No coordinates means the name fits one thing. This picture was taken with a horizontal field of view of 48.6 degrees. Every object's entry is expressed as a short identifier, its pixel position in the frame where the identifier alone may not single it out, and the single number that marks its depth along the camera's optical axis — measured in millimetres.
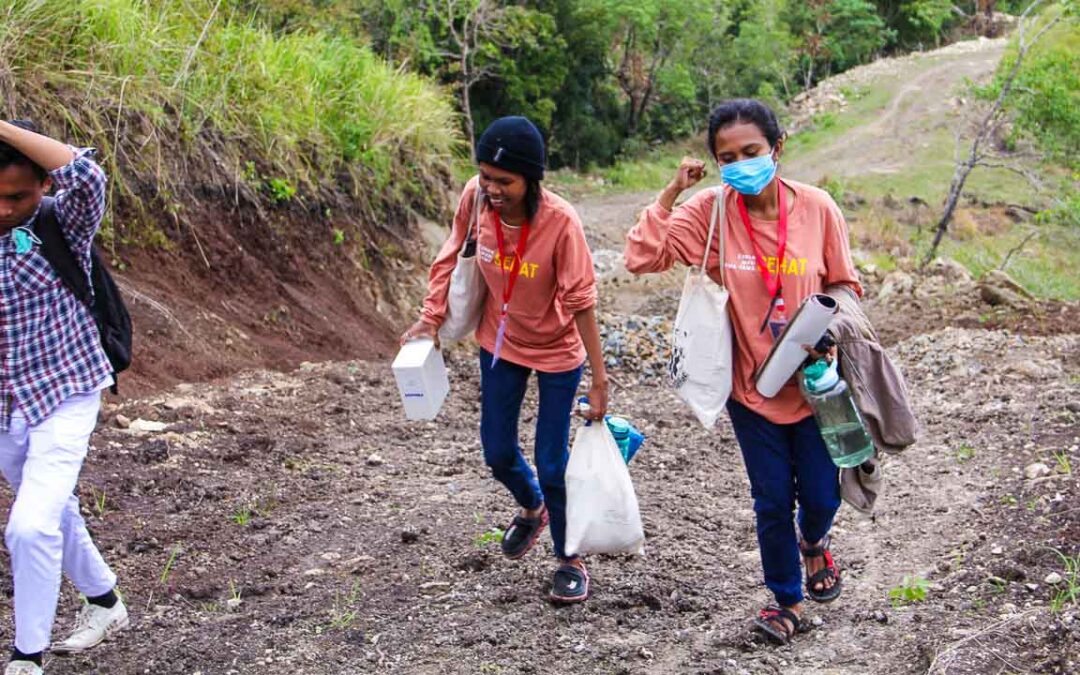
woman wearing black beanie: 4340
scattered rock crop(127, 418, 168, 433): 7000
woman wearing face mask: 4047
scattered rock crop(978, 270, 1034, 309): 13180
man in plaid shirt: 3723
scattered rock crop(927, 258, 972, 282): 16234
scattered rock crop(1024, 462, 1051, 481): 6125
